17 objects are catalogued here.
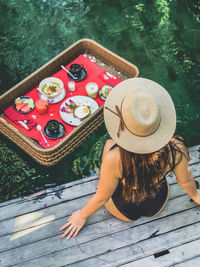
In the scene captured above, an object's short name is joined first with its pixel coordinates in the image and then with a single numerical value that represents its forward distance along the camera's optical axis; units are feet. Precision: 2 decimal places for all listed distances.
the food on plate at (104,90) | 12.88
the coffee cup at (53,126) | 11.65
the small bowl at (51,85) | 12.59
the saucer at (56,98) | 12.71
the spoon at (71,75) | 13.41
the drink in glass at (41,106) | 12.17
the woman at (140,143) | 5.92
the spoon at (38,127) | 12.16
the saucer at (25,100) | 12.40
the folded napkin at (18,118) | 12.16
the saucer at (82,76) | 13.42
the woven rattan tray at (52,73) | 11.63
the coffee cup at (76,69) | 13.32
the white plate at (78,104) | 12.21
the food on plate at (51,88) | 12.71
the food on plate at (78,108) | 12.23
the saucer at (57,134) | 11.78
